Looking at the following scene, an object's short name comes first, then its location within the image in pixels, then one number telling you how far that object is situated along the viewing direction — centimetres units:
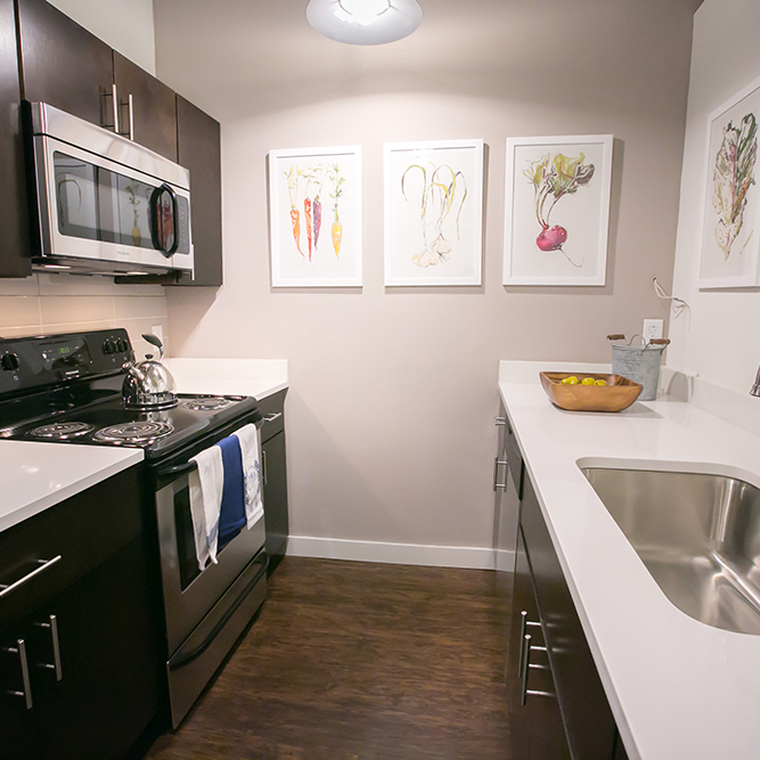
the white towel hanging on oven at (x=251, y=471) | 186
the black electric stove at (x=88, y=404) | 151
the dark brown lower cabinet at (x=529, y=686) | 89
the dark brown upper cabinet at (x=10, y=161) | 134
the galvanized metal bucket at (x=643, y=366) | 196
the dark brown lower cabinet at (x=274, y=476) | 232
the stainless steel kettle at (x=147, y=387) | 186
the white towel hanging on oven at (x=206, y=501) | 155
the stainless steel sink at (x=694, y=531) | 102
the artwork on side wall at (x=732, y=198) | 161
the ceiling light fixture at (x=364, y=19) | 171
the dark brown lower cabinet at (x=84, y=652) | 103
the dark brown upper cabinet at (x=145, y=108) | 179
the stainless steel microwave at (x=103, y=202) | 144
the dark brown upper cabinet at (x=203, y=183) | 217
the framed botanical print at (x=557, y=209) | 221
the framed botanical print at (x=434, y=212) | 228
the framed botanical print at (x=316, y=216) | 237
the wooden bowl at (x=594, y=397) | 169
